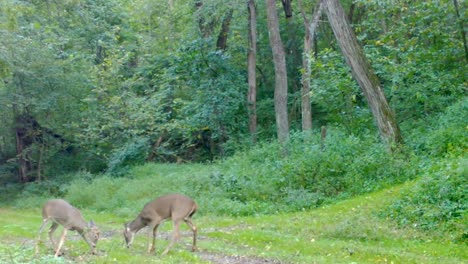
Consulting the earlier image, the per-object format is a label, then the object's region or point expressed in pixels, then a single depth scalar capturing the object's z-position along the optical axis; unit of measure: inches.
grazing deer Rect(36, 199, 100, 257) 499.5
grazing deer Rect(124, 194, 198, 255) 525.7
